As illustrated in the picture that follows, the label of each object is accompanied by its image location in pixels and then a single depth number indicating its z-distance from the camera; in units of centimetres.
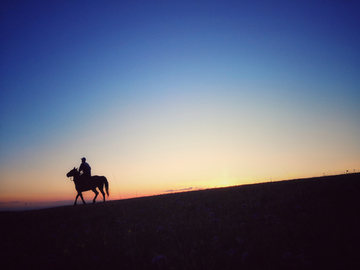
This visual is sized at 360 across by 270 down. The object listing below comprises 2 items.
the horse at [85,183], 1895
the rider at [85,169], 1941
